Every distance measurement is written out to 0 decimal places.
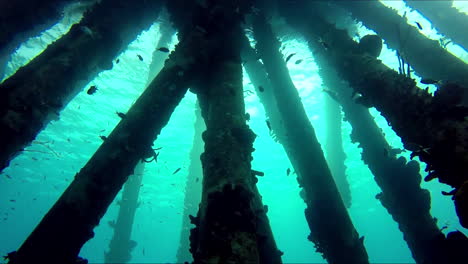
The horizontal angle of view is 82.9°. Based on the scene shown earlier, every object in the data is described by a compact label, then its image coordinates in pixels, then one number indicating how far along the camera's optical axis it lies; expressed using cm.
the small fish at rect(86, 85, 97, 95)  658
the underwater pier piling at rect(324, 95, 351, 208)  1631
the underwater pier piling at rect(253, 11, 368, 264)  582
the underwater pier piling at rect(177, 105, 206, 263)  1522
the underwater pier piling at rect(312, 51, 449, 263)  594
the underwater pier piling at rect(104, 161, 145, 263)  1520
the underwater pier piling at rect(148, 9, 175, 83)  1243
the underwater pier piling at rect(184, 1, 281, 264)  256
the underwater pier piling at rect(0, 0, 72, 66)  663
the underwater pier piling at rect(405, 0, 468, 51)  928
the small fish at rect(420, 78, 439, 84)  493
